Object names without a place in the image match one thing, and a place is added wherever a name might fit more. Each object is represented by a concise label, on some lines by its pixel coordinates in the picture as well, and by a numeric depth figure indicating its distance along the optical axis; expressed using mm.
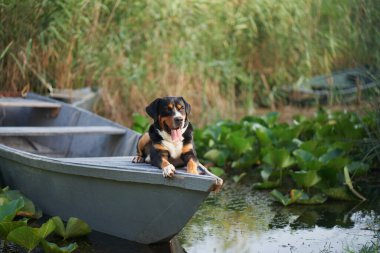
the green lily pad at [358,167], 9296
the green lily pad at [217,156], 10898
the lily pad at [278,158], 9539
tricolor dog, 6528
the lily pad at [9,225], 6567
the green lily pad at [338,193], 8833
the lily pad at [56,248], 6234
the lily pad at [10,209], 6833
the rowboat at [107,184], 6509
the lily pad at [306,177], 8793
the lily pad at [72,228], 7098
